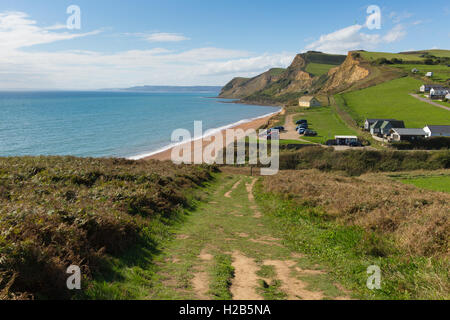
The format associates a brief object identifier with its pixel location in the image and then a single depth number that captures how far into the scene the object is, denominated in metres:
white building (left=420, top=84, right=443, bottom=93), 95.98
